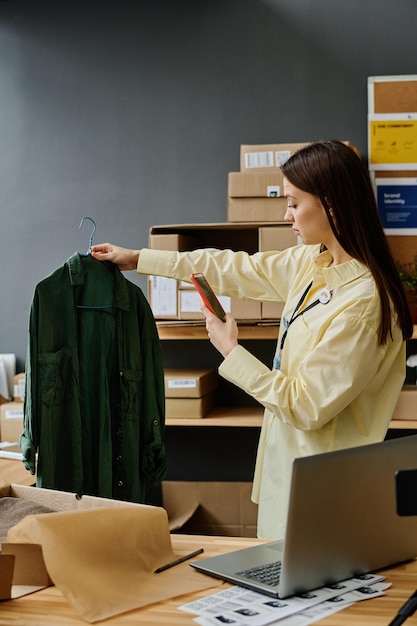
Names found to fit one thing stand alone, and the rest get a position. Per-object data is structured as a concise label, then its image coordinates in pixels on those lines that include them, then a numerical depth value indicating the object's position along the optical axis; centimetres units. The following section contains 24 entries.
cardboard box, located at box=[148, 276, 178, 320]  346
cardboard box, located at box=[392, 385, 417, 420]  332
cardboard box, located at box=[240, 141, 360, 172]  355
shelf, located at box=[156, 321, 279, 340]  343
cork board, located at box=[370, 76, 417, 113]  369
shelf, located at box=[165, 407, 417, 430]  332
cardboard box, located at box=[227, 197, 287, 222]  342
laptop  136
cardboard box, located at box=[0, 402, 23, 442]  365
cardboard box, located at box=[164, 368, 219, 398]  348
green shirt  243
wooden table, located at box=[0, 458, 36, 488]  288
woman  203
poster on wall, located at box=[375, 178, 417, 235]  369
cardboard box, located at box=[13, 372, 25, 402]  385
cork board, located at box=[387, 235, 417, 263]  369
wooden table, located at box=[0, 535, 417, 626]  130
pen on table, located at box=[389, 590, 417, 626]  118
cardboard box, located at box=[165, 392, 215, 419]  348
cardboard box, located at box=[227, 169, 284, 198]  342
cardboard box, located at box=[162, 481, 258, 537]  368
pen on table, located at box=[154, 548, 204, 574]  153
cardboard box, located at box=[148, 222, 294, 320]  337
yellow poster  368
